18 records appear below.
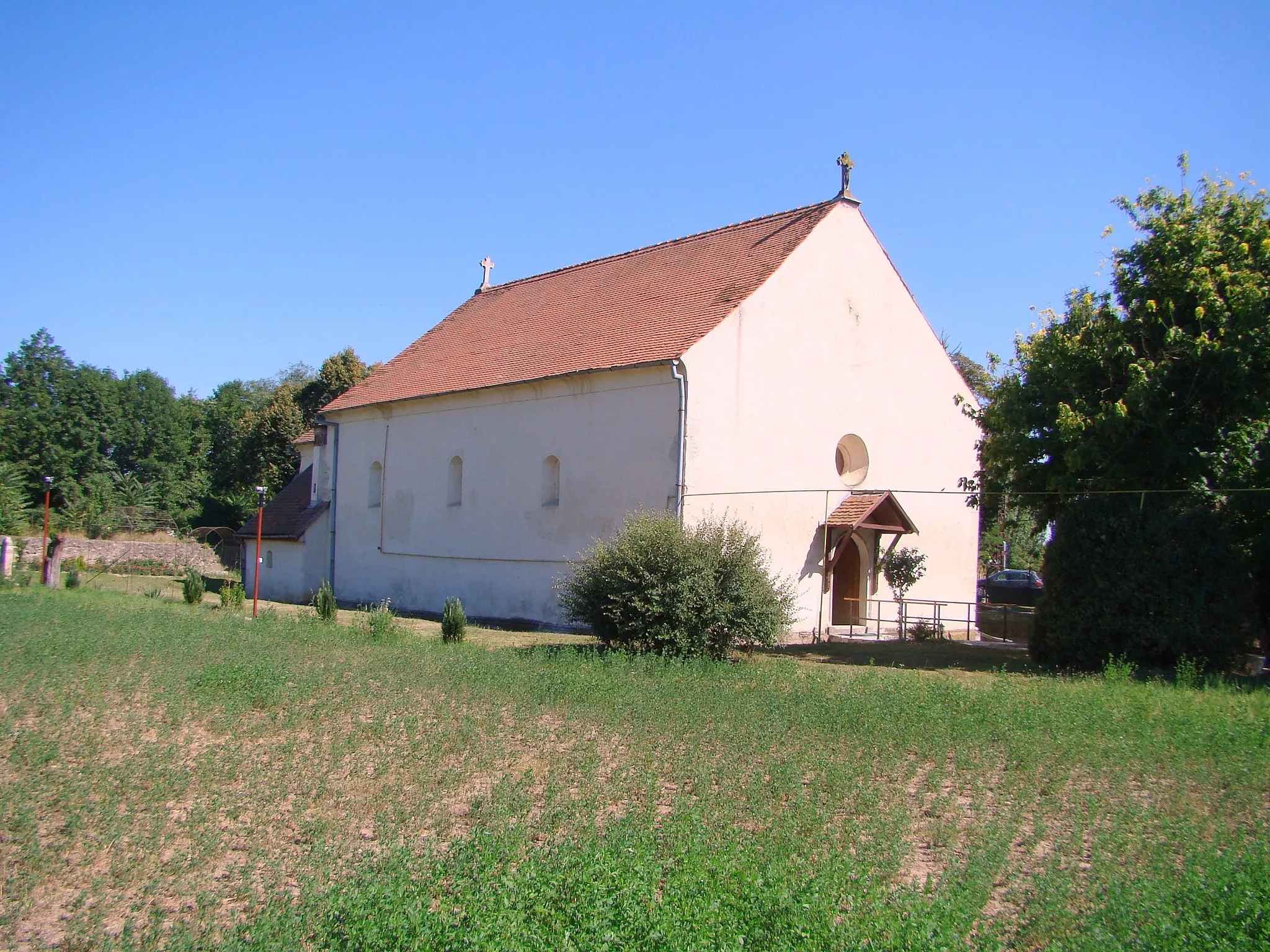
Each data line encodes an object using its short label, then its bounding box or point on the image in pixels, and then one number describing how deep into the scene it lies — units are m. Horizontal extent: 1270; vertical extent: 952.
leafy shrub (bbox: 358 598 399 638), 18.00
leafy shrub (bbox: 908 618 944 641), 22.31
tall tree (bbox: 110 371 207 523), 65.56
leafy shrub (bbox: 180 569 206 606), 26.33
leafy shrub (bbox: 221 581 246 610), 24.71
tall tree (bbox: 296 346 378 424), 48.25
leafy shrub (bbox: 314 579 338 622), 21.47
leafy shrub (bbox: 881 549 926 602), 22.58
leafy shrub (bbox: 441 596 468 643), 18.23
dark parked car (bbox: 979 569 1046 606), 36.44
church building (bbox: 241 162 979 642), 20.11
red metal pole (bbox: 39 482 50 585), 30.75
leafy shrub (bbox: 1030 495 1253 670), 15.50
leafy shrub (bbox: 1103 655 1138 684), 14.07
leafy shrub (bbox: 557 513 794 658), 15.43
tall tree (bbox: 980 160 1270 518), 15.47
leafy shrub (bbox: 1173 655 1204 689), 13.79
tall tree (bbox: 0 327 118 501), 60.72
